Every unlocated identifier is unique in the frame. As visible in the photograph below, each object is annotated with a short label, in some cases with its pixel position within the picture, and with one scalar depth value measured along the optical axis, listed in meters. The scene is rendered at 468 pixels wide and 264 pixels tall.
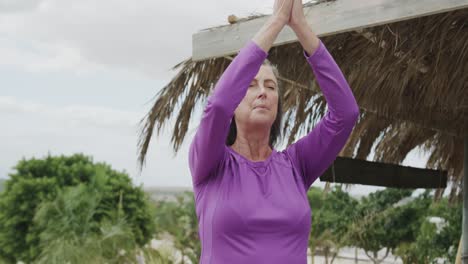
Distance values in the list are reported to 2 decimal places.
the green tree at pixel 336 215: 11.15
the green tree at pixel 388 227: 10.13
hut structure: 1.88
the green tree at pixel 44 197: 8.69
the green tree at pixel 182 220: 11.09
